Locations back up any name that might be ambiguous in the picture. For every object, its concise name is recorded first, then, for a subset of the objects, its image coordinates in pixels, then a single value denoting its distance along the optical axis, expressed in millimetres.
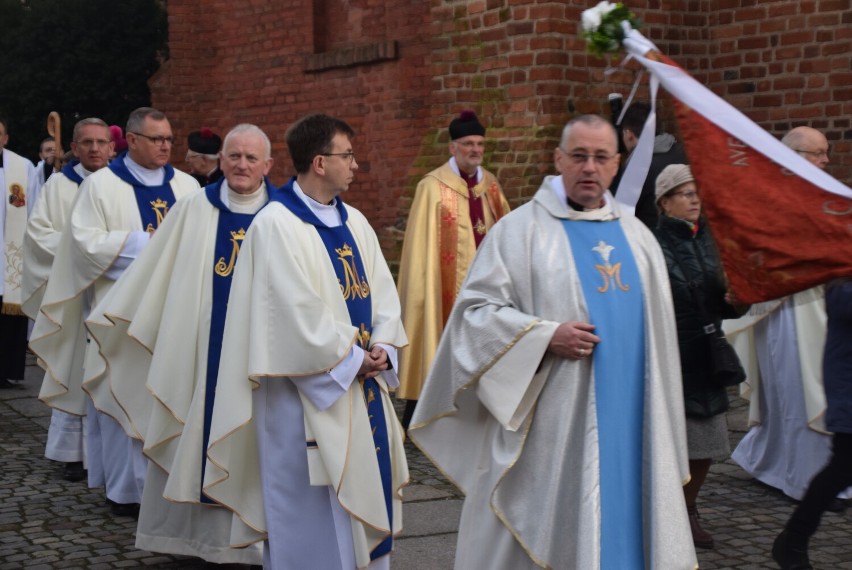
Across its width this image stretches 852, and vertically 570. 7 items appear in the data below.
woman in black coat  5391
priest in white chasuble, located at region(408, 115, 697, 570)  4133
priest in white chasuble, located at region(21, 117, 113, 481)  7902
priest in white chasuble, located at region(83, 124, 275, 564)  5320
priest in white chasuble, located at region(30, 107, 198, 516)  6574
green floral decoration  4207
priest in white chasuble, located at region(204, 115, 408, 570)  4688
